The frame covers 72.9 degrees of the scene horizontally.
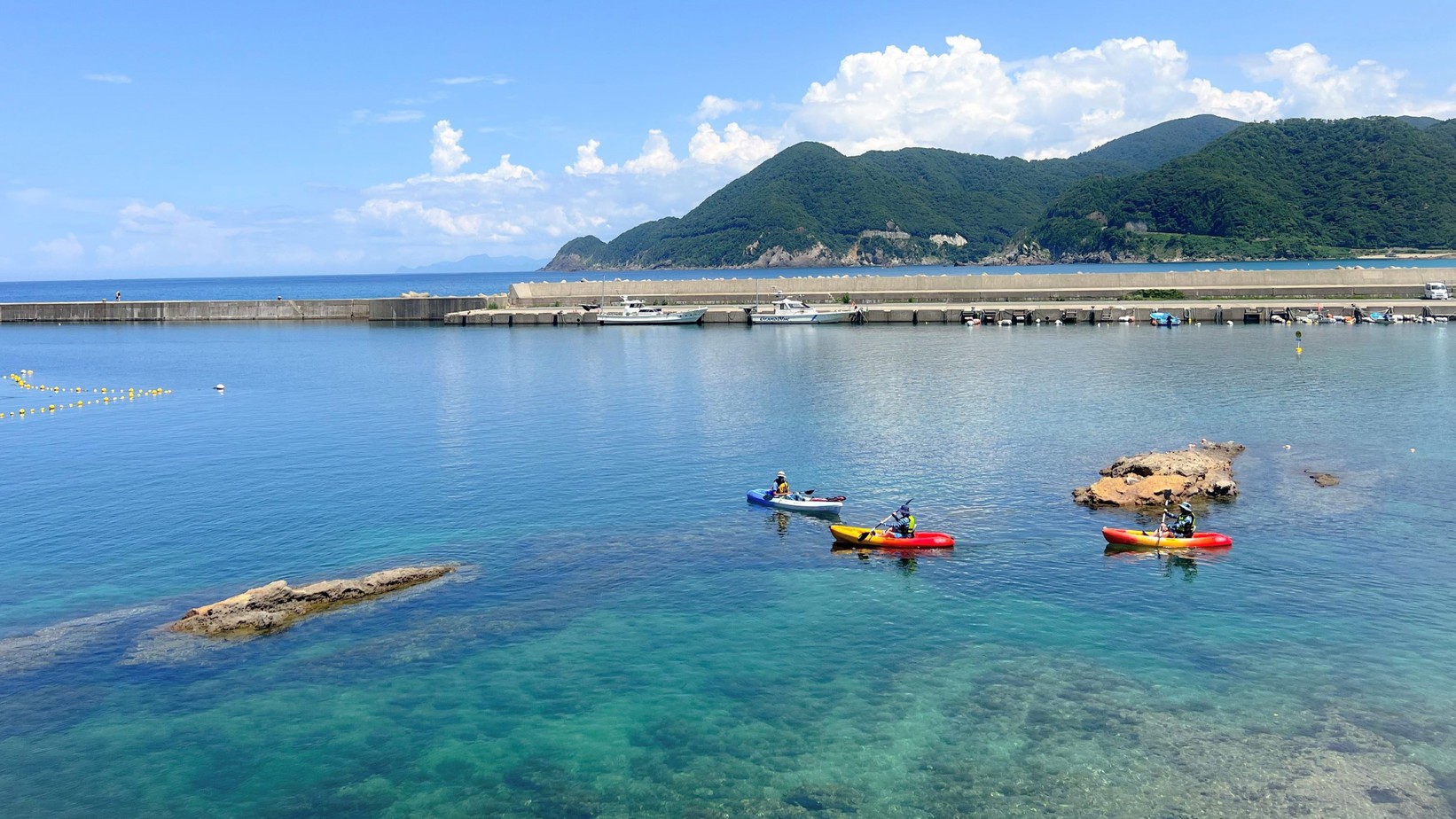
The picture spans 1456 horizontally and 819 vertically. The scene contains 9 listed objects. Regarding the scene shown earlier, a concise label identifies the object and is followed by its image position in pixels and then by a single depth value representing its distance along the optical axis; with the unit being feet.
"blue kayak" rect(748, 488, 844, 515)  120.98
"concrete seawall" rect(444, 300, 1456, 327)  343.26
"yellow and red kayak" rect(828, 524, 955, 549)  106.74
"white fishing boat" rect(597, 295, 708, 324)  401.29
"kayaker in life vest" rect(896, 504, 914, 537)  107.34
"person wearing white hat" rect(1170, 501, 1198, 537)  106.22
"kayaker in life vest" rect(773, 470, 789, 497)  123.95
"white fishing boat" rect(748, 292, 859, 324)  386.32
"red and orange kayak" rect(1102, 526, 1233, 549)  105.40
